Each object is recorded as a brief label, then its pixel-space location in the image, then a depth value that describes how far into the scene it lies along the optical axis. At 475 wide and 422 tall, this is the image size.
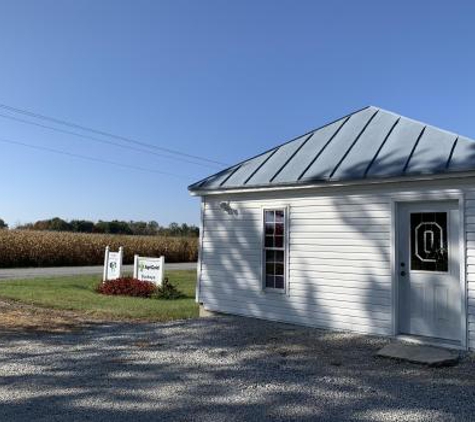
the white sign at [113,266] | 19.01
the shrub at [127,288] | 16.95
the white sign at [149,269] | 17.62
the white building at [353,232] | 8.19
